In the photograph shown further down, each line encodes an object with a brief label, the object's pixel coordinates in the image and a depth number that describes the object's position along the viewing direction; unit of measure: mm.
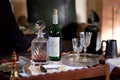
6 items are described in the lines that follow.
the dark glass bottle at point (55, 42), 1734
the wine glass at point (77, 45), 1816
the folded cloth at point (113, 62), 1747
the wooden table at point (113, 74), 1524
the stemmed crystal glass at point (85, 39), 1831
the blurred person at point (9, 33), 2471
